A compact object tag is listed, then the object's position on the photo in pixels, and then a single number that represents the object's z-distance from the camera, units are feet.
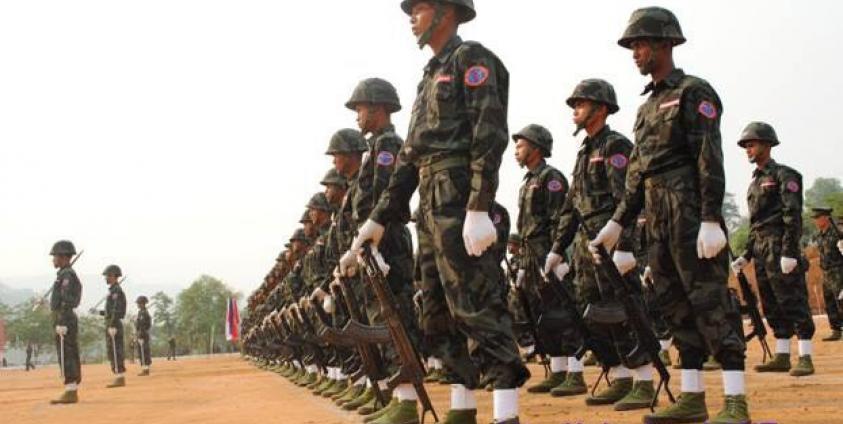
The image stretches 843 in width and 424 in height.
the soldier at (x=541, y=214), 29.58
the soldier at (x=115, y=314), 68.33
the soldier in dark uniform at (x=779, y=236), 30.78
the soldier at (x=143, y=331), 88.17
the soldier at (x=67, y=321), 45.19
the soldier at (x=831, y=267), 58.90
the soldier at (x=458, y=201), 16.03
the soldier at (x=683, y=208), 17.67
